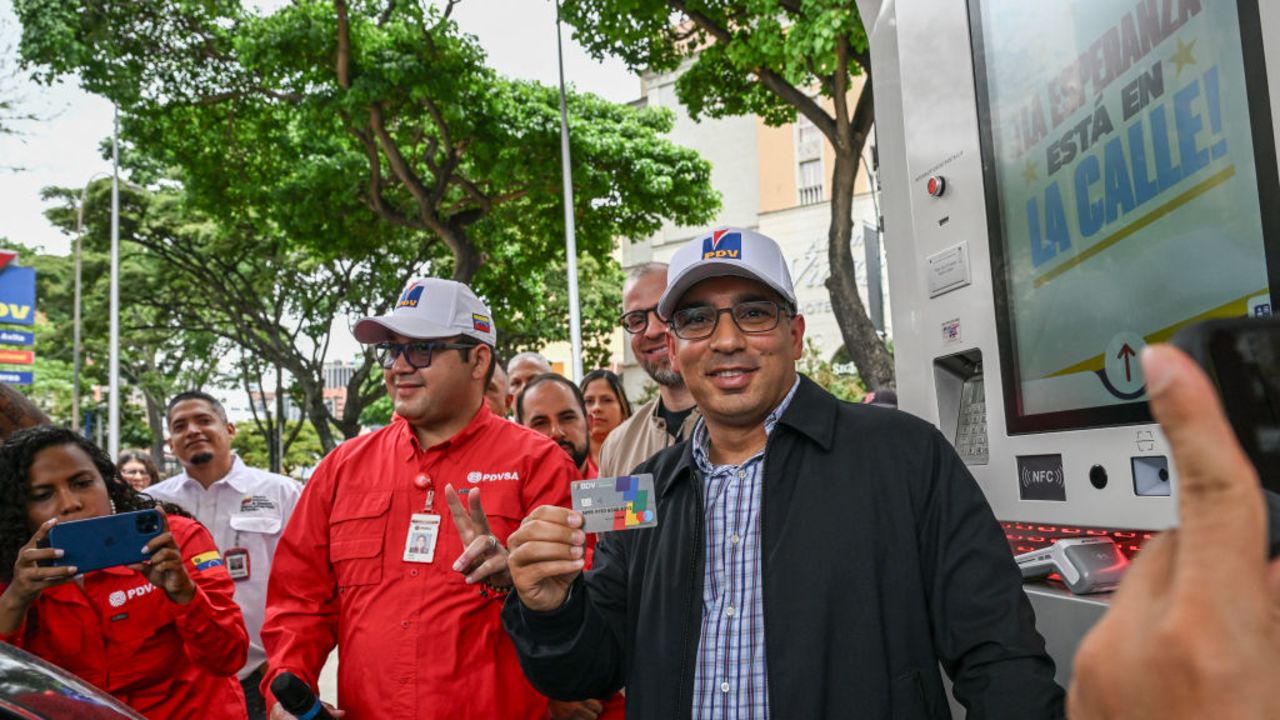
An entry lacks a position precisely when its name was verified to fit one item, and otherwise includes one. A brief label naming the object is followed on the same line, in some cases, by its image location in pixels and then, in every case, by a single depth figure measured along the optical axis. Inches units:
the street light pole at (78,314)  872.3
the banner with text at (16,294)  846.5
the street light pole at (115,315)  813.2
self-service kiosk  64.4
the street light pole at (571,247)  599.5
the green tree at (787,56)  362.0
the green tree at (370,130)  506.0
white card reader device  73.1
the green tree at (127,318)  933.2
